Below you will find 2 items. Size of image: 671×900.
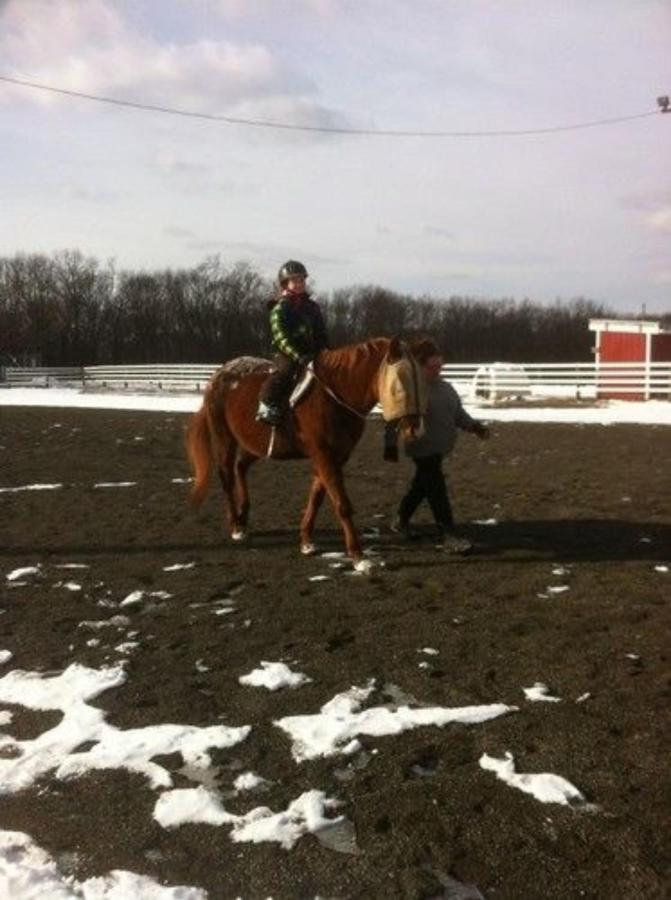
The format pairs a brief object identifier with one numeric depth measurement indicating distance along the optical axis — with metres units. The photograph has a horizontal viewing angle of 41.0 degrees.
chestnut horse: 6.98
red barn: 30.59
